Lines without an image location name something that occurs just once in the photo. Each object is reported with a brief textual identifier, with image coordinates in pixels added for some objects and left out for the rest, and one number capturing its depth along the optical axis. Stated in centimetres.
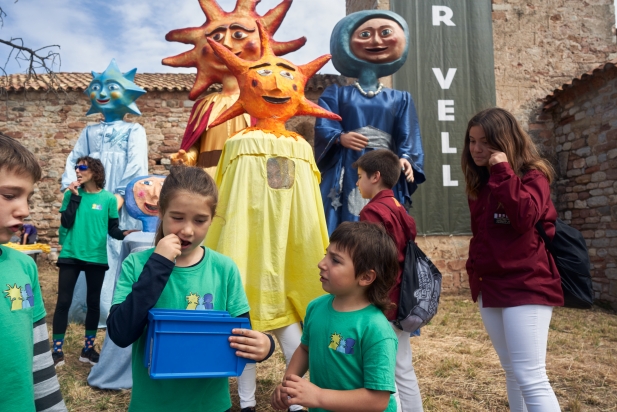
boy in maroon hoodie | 203
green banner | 682
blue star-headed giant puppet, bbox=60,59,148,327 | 418
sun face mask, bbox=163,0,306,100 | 345
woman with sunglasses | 321
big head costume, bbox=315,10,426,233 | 316
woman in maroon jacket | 175
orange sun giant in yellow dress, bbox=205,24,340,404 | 230
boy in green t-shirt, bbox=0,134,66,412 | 111
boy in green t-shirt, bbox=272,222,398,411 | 126
